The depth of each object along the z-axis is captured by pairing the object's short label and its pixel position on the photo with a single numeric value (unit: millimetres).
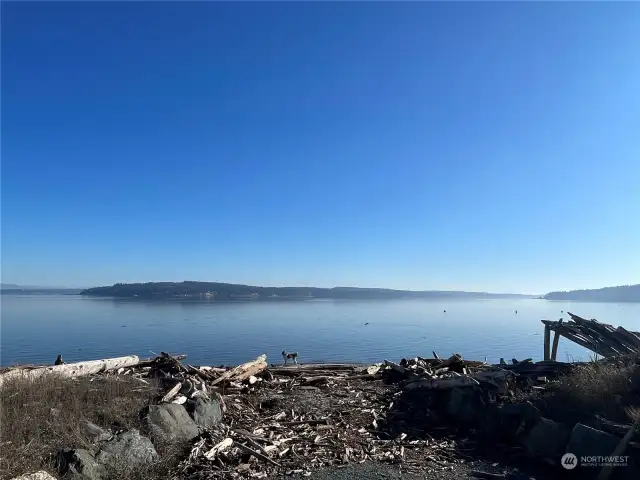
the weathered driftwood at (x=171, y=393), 10277
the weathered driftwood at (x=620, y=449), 7340
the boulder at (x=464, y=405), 10688
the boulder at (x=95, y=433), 7750
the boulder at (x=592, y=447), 7328
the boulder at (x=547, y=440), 8305
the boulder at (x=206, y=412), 9445
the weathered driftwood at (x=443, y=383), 11828
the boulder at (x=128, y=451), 7133
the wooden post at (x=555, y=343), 20730
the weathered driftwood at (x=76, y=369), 11298
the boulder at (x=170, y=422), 8414
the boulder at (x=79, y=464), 6602
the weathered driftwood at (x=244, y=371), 13317
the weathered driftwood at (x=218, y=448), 8041
